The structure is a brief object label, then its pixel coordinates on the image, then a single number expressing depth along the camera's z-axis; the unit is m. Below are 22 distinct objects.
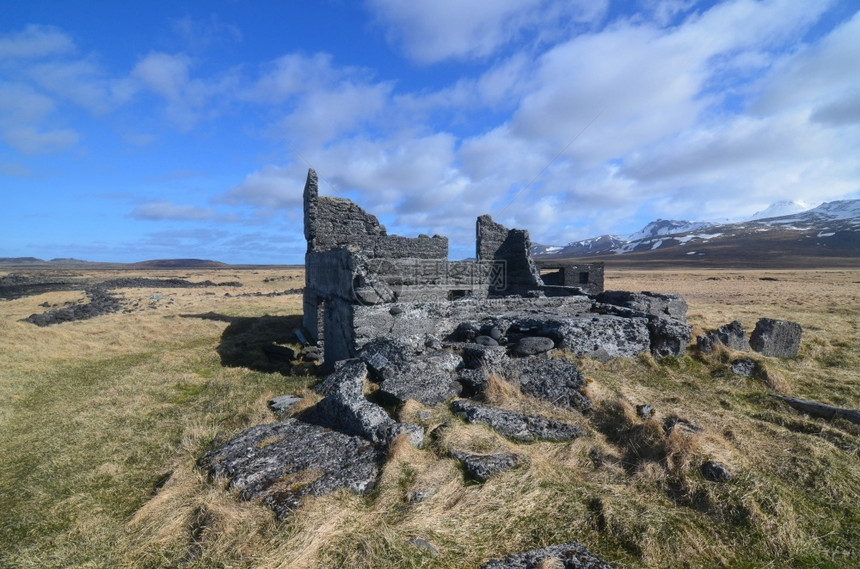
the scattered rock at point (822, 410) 6.13
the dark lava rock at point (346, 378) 6.85
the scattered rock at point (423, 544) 3.57
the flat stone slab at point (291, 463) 4.52
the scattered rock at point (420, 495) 4.24
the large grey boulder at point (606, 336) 8.89
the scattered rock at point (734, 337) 10.38
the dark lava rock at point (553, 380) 6.80
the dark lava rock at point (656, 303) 12.99
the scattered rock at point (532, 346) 8.43
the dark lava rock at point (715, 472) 4.40
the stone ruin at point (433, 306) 9.23
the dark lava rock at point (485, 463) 4.65
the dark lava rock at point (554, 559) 3.40
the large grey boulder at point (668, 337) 9.52
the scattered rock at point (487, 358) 7.73
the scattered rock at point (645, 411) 6.15
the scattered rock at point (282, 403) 7.21
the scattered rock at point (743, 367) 8.71
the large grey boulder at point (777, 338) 10.66
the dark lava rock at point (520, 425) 5.74
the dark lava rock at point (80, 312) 21.72
